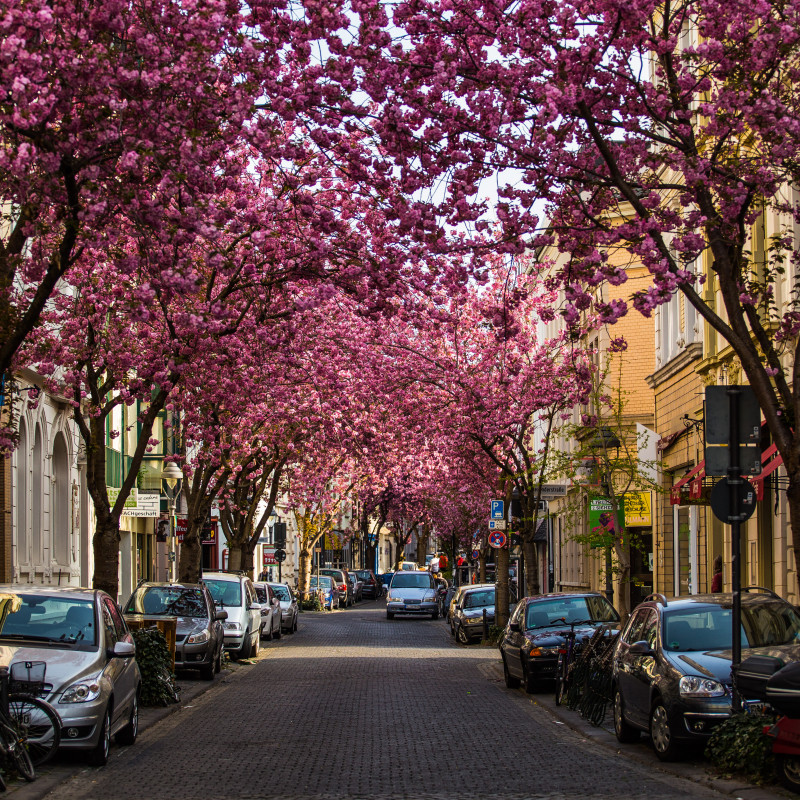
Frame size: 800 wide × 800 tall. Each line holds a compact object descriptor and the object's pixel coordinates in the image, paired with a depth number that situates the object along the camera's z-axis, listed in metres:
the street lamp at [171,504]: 45.03
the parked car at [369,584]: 84.50
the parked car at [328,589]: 63.30
